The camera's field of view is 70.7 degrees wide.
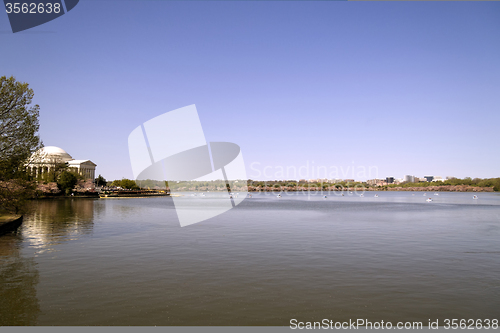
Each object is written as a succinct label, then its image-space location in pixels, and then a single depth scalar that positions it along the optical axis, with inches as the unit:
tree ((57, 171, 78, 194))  4133.1
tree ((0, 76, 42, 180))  999.0
